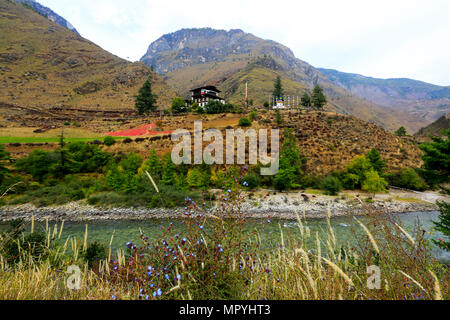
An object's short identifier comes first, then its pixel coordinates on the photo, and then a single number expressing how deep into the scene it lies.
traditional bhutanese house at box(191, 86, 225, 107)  56.88
